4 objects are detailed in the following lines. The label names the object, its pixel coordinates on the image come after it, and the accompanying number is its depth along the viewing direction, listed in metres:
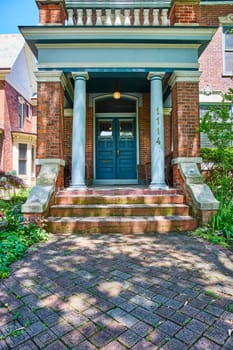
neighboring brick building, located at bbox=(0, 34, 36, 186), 12.22
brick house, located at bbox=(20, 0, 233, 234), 5.04
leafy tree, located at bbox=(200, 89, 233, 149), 4.66
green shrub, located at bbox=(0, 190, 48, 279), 2.80
